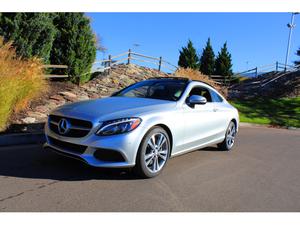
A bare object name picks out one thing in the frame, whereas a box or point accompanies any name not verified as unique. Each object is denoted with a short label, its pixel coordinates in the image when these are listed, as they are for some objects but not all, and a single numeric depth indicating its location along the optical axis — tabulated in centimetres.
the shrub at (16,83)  534
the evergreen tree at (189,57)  2861
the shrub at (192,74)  1326
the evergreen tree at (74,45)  1057
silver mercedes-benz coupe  337
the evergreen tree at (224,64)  3120
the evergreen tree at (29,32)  834
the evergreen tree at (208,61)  3146
